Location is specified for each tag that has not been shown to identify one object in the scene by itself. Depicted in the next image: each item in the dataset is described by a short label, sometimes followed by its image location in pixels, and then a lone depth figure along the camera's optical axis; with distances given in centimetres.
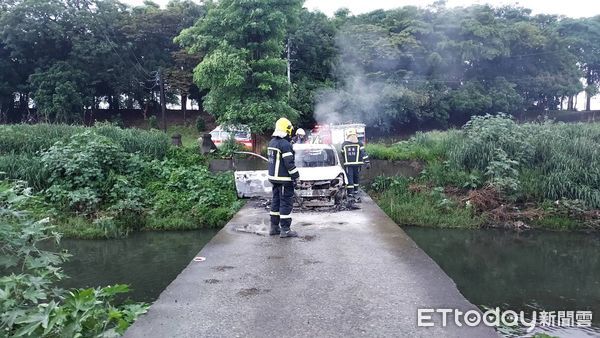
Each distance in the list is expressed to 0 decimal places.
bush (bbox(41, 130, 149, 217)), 1270
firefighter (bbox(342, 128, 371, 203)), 1108
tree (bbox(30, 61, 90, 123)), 2627
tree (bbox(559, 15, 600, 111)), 3266
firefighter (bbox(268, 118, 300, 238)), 718
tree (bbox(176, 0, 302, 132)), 1595
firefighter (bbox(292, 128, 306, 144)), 1335
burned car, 965
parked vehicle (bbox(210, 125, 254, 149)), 1684
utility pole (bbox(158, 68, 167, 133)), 2823
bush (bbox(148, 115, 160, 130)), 2917
